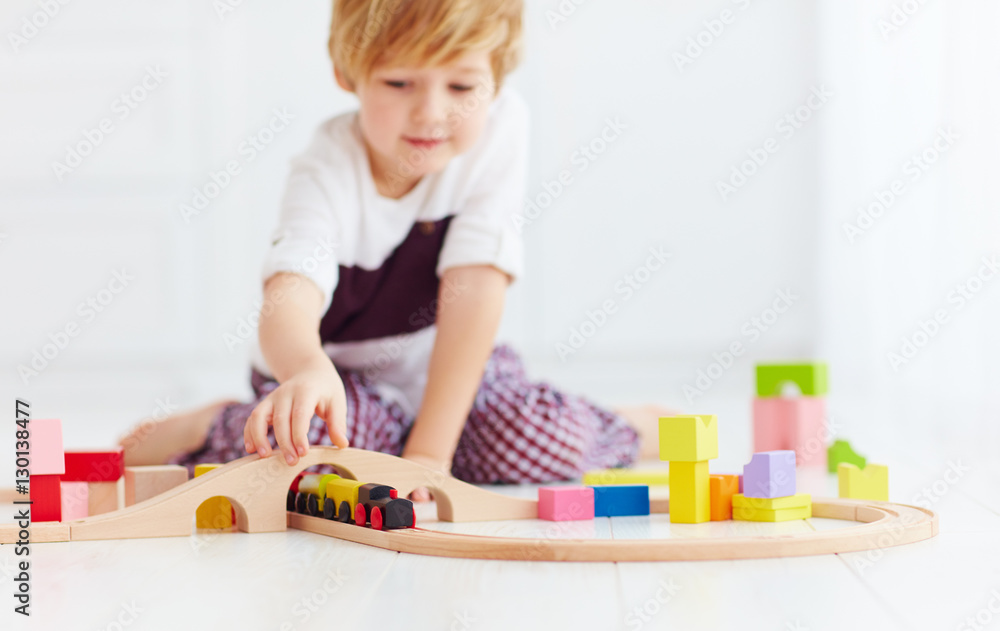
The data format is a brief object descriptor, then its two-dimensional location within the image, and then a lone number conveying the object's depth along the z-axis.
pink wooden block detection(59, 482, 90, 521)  0.88
